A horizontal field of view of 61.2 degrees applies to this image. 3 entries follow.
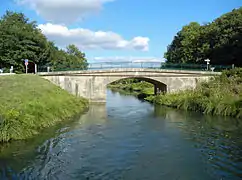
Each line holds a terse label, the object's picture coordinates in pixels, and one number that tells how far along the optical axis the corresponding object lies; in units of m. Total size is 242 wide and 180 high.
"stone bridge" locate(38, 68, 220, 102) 29.41
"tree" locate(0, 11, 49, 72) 31.28
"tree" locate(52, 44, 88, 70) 31.42
